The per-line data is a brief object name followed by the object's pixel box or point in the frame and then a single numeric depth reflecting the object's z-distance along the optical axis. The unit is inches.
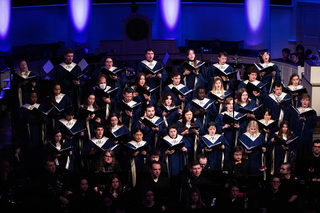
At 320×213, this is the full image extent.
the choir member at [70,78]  651.6
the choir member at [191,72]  661.8
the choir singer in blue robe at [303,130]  613.5
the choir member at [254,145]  581.6
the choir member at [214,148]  578.9
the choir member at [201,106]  612.9
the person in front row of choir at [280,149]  578.9
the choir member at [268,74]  656.8
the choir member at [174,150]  565.1
